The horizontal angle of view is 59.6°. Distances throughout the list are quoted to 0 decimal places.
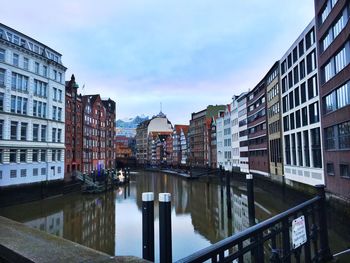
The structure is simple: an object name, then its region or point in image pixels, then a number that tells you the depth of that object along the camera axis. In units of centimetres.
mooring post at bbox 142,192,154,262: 659
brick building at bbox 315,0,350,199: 2442
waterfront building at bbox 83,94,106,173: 6912
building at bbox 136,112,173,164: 16020
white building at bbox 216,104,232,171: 8400
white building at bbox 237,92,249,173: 7144
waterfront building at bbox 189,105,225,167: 9881
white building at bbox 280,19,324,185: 3356
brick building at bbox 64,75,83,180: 5778
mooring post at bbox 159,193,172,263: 597
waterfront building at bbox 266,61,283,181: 4822
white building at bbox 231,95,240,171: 7825
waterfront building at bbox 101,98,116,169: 8731
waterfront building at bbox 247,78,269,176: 5844
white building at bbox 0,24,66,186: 3775
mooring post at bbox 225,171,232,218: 3098
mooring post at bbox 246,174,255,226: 2313
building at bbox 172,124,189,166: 12351
